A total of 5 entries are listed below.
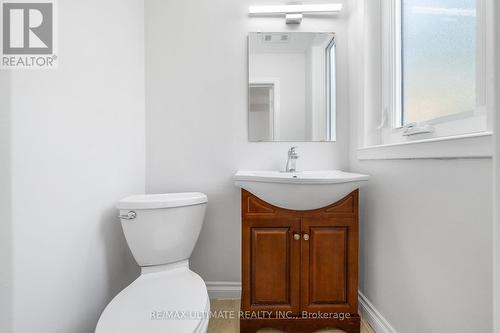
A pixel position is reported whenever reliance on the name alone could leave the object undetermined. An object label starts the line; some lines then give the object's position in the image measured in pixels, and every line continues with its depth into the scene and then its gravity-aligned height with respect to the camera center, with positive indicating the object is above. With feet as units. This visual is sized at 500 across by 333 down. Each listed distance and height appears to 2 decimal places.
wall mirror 5.31 +1.68
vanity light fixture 5.17 +3.27
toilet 2.63 -1.67
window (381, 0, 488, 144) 2.69 +1.26
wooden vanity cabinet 4.05 -1.78
